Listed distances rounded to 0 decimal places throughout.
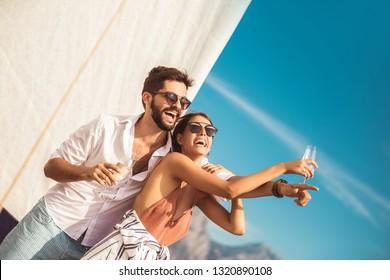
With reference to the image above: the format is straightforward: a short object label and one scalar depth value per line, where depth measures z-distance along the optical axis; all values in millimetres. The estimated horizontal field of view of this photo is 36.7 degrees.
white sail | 4262
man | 2564
